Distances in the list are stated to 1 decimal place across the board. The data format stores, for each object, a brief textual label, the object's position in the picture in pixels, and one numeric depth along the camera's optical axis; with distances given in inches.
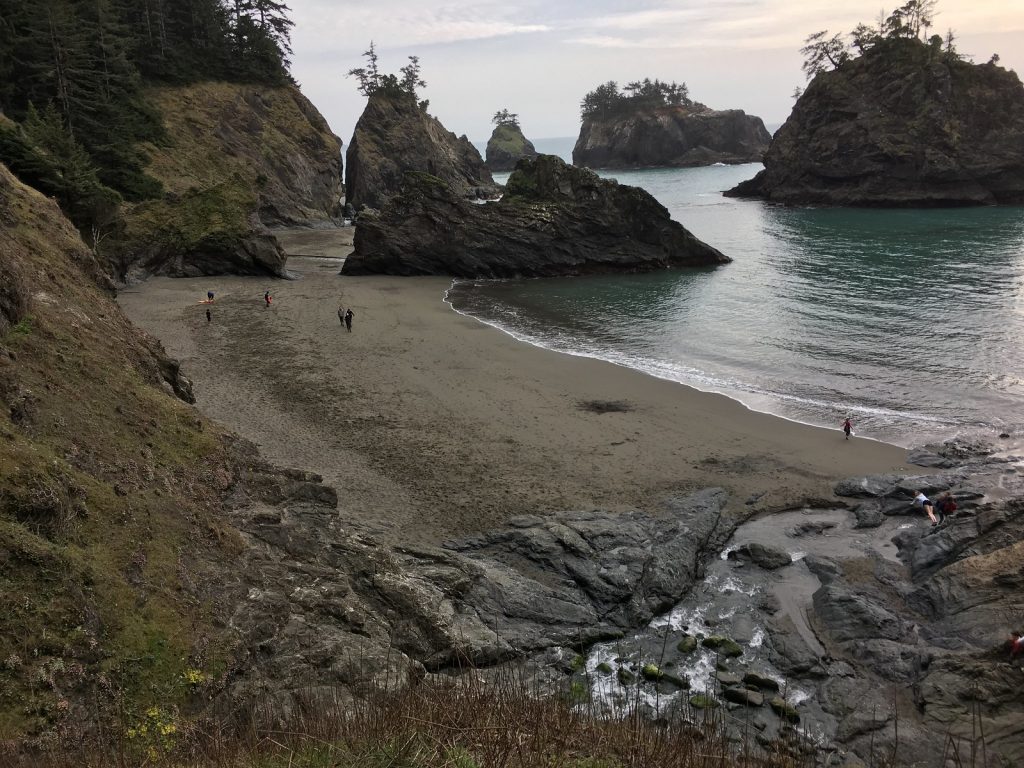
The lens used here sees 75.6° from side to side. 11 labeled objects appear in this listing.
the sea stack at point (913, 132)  3358.8
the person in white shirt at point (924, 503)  672.4
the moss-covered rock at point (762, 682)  459.2
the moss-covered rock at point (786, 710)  414.5
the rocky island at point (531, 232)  2012.8
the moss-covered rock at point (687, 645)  496.1
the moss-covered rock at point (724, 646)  493.7
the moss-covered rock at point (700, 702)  424.4
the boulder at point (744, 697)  440.5
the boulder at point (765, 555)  601.9
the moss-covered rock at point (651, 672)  453.9
